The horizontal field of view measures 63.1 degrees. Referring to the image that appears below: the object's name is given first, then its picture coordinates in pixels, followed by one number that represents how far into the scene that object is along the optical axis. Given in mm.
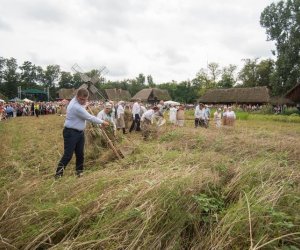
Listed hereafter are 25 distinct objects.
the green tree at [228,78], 56019
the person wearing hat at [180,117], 12376
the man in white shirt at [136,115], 11835
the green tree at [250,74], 51276
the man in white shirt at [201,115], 12551
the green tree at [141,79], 77639
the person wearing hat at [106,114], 7332
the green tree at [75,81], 71948
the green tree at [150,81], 78780
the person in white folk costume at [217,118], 13184
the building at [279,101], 34632
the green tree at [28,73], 73460
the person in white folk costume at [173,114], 12618
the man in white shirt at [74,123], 4267
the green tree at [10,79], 62418
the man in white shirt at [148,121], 8747
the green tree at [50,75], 77272
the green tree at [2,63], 64641
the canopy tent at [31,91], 53514
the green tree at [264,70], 48502
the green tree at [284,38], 31276
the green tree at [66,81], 72351
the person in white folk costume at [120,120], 11164
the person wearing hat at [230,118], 13177
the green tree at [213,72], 57988
